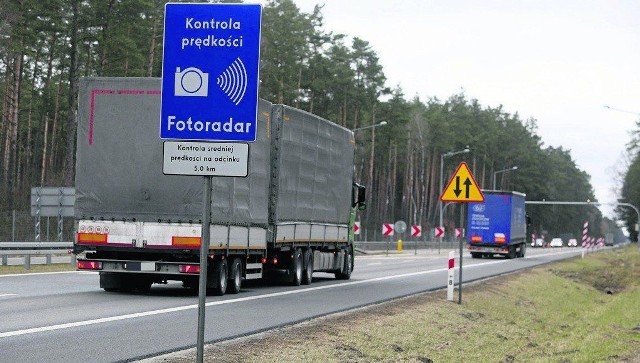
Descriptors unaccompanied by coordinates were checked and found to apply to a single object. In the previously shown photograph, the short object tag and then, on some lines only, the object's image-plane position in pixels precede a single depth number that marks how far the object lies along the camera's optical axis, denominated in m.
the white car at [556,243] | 156.00
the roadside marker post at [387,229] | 69.69
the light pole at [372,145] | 105.48
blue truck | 64.69
